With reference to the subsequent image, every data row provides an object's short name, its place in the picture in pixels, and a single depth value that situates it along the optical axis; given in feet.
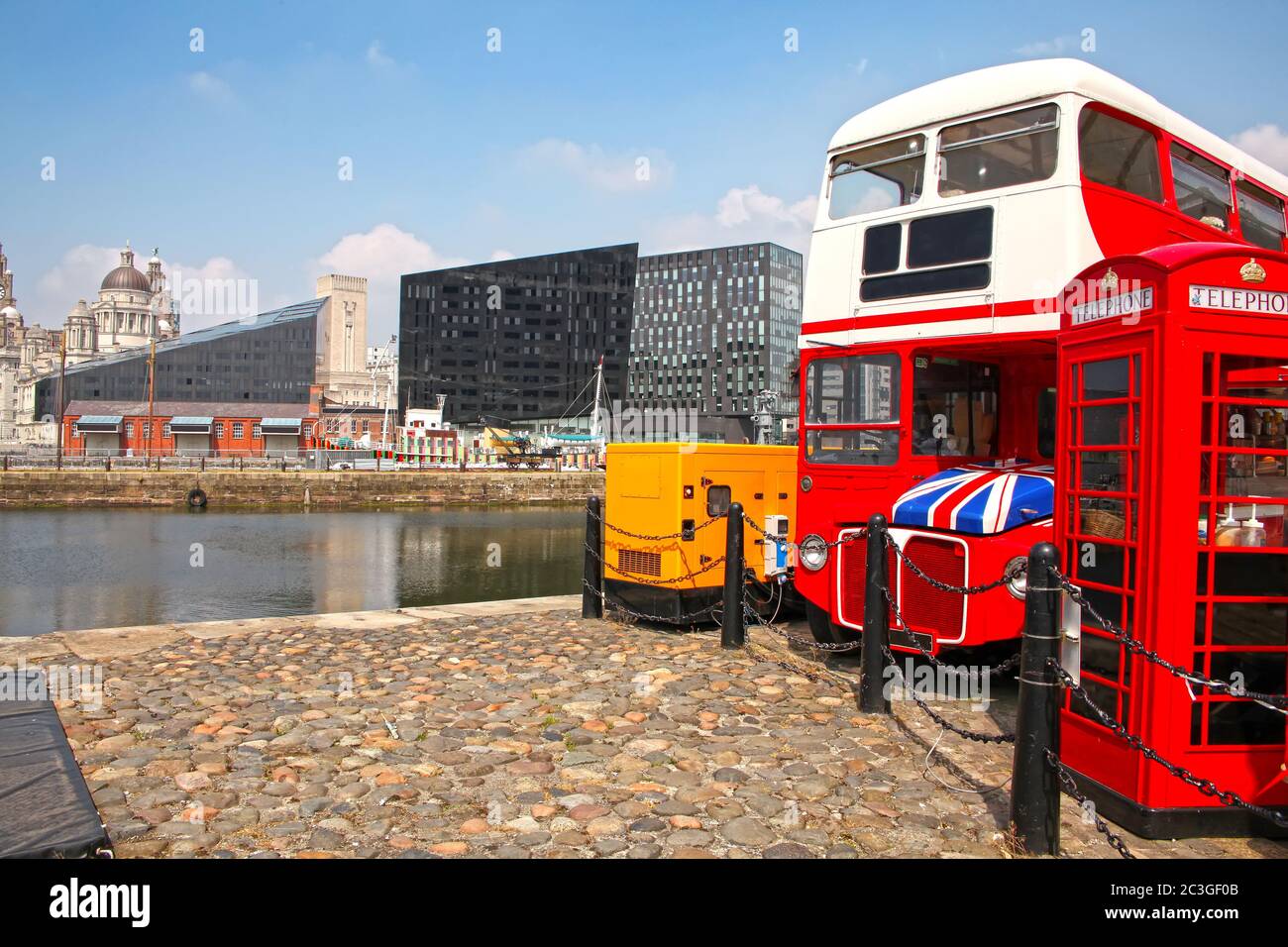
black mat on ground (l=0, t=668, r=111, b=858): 13.67
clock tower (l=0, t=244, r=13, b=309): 594.24
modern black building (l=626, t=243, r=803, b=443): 454.40
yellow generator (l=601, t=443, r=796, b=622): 33.99
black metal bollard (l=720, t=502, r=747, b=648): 30.48
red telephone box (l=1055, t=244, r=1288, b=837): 15.17
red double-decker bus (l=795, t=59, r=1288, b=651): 24.29
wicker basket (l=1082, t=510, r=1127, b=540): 16.39
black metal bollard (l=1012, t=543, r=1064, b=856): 14.43
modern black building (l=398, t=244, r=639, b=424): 428.97
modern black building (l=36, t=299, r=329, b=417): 301.02
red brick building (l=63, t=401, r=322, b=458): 276.82
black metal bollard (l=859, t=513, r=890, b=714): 23.39
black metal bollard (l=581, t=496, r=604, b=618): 37.68
